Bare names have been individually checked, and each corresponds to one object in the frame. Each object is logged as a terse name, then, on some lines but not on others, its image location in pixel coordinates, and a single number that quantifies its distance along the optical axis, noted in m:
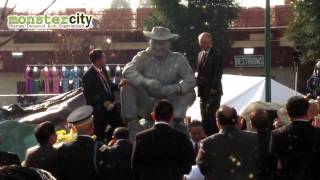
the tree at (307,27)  28.75
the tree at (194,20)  30.48
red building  34.31
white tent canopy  14.99
